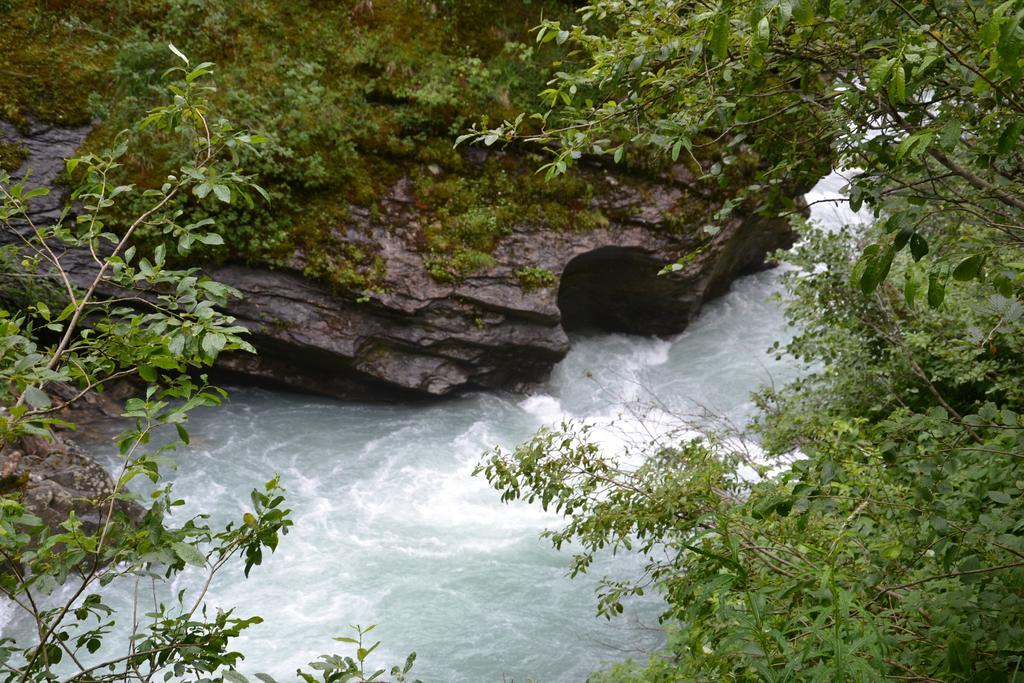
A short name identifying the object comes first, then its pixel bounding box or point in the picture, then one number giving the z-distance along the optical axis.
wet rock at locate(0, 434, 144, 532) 6.15
